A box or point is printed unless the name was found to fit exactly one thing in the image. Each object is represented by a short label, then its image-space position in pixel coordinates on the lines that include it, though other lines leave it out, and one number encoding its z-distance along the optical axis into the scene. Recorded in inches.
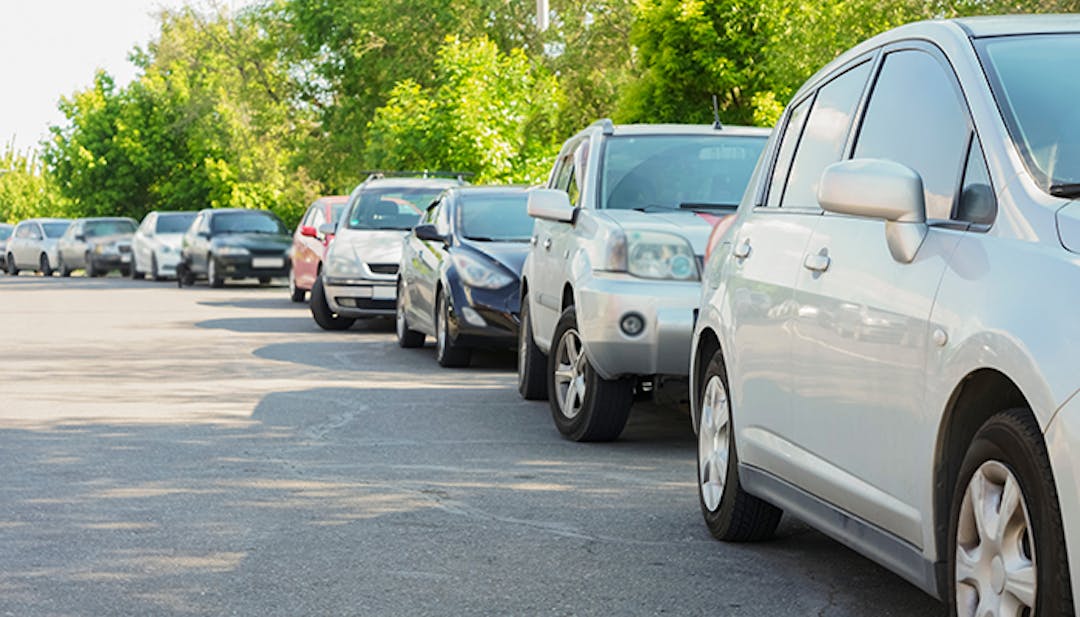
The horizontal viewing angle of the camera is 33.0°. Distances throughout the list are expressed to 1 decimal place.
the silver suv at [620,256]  366.9
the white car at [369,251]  768.9
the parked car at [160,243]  1581.0
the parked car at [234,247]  1302.9
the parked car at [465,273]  574.2
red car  975.6
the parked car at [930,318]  159.9
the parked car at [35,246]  2089.1
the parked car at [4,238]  2352.6
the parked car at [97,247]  1840.6
